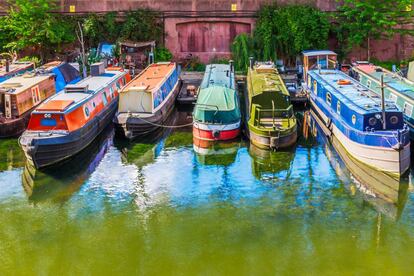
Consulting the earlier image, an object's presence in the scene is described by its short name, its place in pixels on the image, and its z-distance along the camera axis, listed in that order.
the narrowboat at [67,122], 19.88
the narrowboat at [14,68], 28.23
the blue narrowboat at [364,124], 18.34
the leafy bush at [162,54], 34.44
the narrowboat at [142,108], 23.12
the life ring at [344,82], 24.58
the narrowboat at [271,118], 21.27
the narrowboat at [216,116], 22.25
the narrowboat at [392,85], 21.41
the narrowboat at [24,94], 23.53
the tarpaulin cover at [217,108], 22.30
